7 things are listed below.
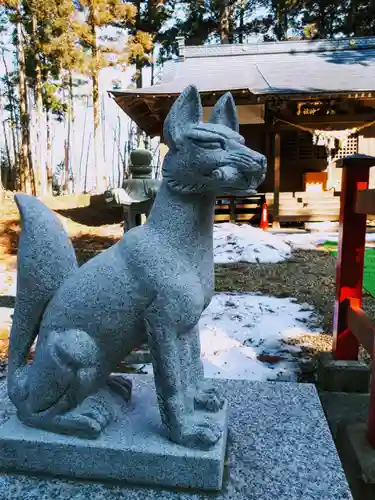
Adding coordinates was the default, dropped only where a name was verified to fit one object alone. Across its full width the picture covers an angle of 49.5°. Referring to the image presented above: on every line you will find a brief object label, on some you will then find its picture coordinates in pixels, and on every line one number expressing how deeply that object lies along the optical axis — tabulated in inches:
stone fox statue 48.2
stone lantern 153.3
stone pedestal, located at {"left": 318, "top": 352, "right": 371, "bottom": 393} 99.3
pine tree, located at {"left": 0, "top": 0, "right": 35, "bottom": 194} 461.6
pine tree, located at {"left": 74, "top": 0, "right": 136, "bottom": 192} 459.8
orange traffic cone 347.9
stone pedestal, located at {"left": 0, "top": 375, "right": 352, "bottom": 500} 50.0
